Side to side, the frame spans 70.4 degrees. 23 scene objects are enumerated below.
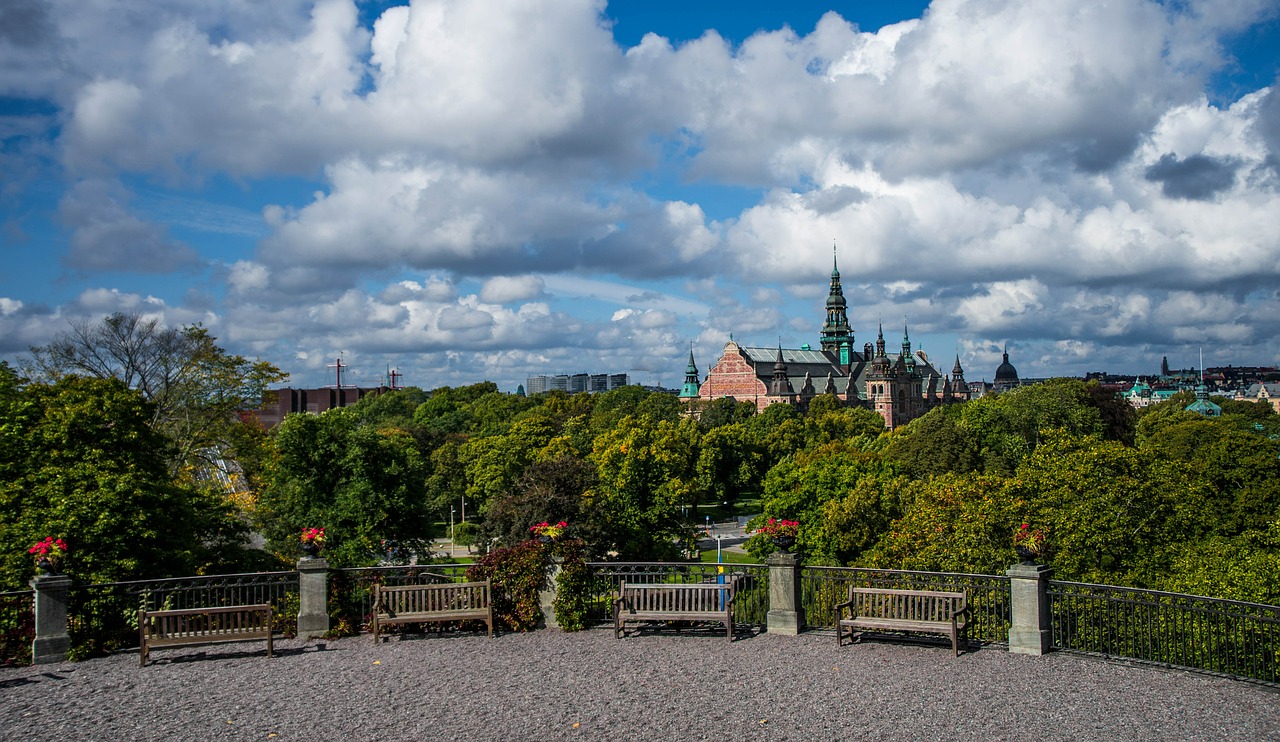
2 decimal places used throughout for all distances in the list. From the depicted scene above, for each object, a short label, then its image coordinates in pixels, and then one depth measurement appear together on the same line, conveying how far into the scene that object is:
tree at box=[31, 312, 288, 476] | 30.20
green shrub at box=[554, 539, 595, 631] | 13.94
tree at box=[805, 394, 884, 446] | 81.12
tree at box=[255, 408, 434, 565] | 30.77
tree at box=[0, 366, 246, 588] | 15.17
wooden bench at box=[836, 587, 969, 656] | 12.08
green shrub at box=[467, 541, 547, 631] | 13.95
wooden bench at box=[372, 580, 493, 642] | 13.28
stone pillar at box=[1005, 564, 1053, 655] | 12.05
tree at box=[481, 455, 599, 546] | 37.03
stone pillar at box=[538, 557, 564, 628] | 14.14
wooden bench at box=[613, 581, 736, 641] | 13.13
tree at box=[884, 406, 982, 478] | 52.72
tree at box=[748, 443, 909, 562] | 35.53
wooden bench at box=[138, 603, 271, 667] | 12.27
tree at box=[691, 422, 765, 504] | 64.12
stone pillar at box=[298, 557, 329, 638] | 13.69
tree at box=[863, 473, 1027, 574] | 24.11
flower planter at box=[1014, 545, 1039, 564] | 12.37
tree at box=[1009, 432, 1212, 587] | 24.36
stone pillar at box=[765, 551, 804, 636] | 13.42
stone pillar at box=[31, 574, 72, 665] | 12.53
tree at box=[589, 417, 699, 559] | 40.75
